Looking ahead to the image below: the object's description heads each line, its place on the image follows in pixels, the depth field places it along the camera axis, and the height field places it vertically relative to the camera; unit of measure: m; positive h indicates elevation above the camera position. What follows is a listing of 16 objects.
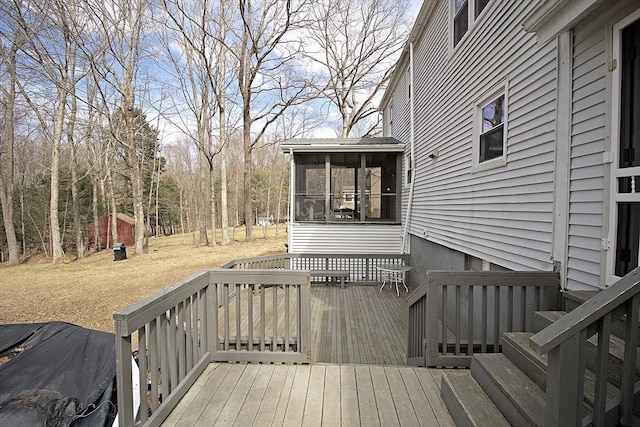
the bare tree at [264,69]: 14.82 +6.96
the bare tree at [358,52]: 17.45 +8.93
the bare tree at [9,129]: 12.82 +3.35
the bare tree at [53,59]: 11.88 +6.14
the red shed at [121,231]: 23.07 -2.03
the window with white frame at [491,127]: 3.94 +1.04
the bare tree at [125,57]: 12.99 +6.45
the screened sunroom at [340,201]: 9.14 +0.10
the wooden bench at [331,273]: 7.39 -1.64
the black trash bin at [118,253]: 13.11 -2.05
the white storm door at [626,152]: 2.15 +0.37
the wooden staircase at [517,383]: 1.63 -1.10
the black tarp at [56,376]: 3.33 -2.03
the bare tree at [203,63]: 14.44 +7.29
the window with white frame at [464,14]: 4.64 +3.04
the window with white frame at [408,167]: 8.50 +1.06
